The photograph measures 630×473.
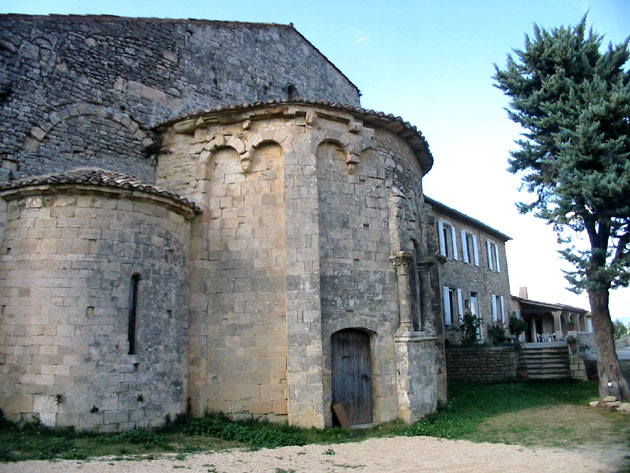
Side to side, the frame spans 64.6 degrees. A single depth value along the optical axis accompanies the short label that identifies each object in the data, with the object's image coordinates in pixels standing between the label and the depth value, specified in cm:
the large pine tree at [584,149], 1172
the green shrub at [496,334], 1998
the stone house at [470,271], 2045
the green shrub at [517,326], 2414
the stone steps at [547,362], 1742
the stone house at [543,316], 2838
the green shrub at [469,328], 1970
